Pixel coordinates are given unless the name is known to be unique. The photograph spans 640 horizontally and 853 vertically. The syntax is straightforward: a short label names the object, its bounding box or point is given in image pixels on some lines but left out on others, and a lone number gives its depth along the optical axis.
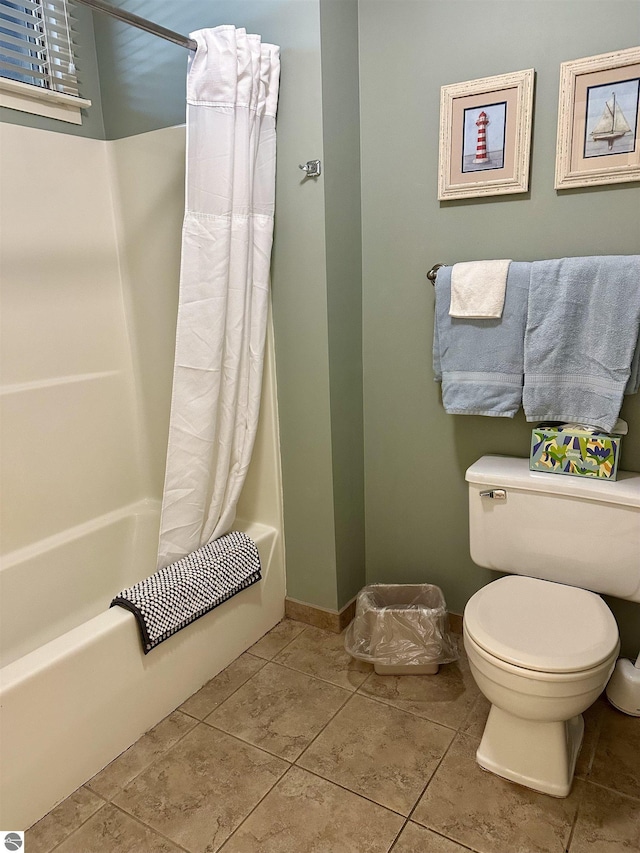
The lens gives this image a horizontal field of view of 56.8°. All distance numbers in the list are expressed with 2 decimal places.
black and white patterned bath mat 1.67
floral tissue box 1.62
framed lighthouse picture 1.67
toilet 1.40
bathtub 1.42
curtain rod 1.43
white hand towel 1.70
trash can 1.92
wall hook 1.80
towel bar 1.87
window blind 1.90
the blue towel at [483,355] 1.69
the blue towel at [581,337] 1.55
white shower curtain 1.72
